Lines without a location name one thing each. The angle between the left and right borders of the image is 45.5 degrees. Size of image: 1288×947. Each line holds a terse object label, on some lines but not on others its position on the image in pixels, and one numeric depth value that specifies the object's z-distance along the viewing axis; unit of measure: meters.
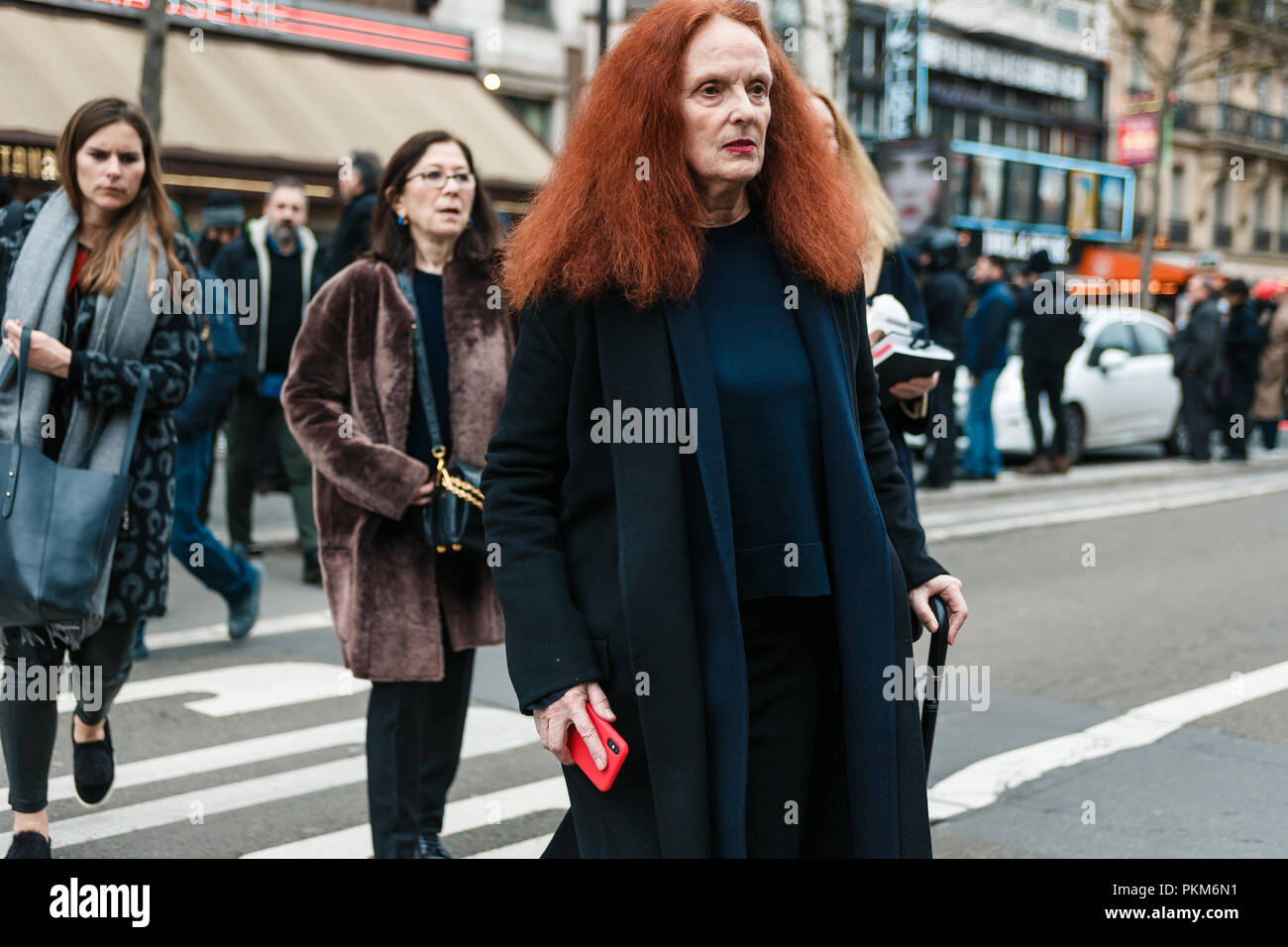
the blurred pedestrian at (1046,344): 13.89
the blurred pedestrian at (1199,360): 16.06
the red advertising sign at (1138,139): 30.86
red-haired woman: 2.42
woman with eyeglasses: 4.07
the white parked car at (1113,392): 15.29
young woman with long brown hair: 4.13
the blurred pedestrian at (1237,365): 17.62
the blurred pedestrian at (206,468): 7.09
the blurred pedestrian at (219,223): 9.48
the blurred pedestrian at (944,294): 10.42
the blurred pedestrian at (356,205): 7.73
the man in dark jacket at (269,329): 8.65
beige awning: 14.12
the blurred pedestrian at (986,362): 13.62
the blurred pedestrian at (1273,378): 17.98
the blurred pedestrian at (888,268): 4.34
